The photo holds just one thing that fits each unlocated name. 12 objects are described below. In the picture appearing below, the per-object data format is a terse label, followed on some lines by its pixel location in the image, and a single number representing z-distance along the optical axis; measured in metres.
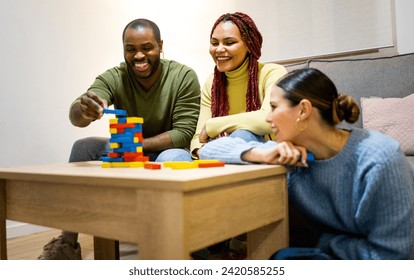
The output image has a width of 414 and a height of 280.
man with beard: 1.66
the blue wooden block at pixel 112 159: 1.09
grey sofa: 1.70
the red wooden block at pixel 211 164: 0.92
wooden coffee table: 0.70
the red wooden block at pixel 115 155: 1.10
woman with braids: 1.47
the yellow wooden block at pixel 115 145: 1.11
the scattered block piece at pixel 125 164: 1.03
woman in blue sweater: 0.91
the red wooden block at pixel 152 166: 0.92
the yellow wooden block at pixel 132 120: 1.10
